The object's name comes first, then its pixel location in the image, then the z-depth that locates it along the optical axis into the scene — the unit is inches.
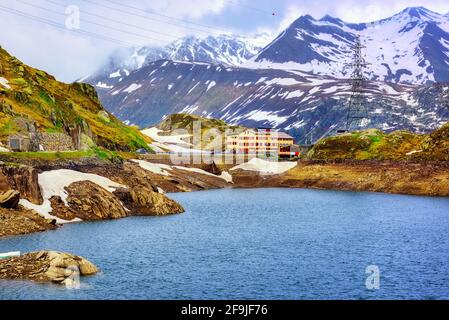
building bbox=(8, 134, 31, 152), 4313.5
